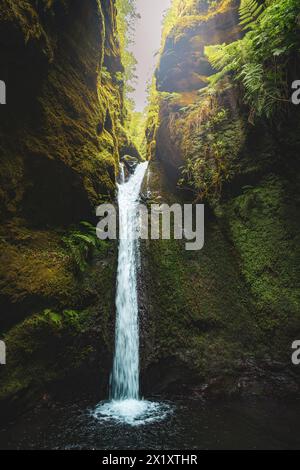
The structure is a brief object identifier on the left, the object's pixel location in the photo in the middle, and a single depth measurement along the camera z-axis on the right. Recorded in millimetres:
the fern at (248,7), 6641
